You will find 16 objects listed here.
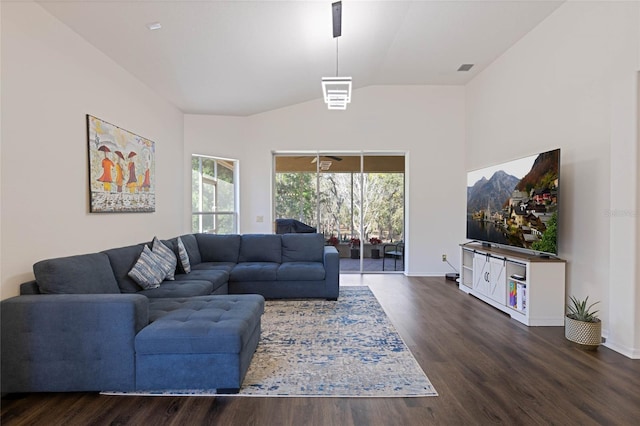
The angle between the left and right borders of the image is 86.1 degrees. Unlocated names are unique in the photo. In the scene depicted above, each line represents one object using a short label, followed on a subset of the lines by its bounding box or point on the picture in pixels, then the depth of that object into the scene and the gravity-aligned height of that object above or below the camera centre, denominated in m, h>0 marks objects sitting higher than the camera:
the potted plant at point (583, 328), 3.02 -1.10
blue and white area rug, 2.30 -1.23
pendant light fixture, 3.56 +1.31
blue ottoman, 2.17 -0.96
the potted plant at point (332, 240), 6.76 -0.67
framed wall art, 3.29 +0.40
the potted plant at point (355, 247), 6.75 -0.81
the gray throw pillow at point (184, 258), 4.18 -0.64
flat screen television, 3.56 +0.03
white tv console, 3.62 -0.89
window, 5.80 +0.20
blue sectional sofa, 2.16 -0.87
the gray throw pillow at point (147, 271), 3.31 -0.64
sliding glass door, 6.65 +0.22
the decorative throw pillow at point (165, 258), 3.72 -0.57
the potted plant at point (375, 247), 6.75 -0.82
